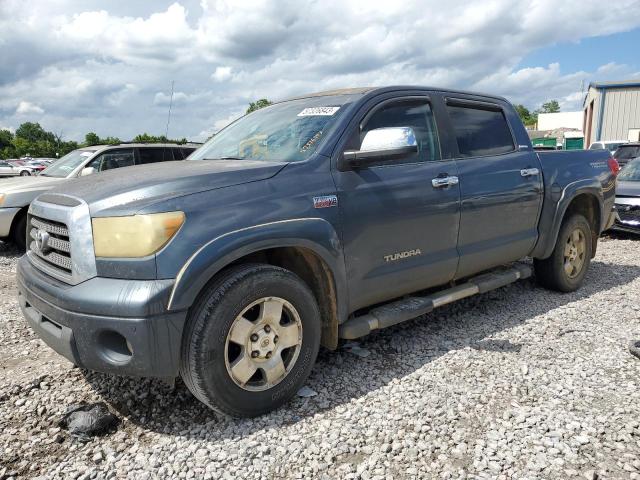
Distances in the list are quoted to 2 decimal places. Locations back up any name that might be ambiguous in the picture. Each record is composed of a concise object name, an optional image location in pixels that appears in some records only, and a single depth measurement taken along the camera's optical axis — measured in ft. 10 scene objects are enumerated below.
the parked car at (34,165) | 121.80
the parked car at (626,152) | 45.38
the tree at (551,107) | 414.78
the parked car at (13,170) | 115.44
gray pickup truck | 7.99
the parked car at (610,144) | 62.23
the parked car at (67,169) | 23.77
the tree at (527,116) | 304.85
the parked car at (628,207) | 27.04
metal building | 105.93
